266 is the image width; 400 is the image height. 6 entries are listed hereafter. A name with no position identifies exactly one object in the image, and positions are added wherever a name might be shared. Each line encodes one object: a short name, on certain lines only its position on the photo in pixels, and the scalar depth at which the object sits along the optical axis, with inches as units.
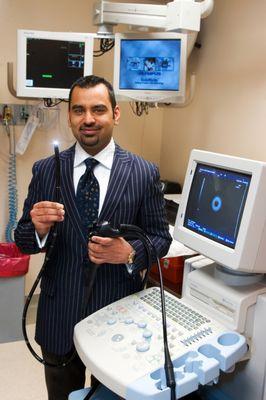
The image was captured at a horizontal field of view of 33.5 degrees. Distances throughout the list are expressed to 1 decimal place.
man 54.2
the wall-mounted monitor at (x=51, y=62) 95.8
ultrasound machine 42.1
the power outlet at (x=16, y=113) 113.3
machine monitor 46.3
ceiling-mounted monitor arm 84.8
